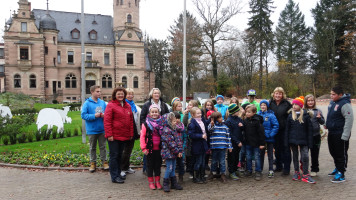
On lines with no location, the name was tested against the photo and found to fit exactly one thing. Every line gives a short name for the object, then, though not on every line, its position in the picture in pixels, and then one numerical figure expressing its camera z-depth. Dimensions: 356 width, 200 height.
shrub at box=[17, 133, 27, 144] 9.54
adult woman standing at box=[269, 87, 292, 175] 5.90
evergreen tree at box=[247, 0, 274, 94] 36.56
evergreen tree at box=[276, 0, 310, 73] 43.99
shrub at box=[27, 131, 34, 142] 9.68
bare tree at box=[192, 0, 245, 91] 29.03
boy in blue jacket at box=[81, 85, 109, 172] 5.99
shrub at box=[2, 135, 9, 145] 9.18
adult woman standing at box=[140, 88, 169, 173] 5.77
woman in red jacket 5.47
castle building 37.66
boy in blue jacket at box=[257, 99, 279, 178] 5.83
